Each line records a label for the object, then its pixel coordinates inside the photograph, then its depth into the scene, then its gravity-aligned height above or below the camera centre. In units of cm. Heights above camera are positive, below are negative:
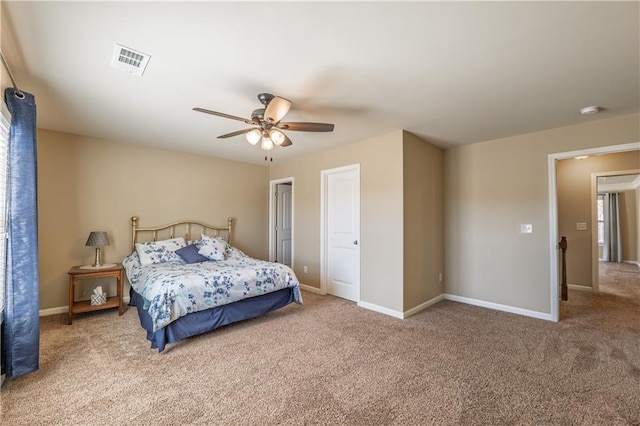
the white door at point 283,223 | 598 -9
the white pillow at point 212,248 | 429 -46
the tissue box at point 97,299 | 365 -106
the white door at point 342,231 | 432 -19
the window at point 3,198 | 211 +15
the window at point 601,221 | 841 -2
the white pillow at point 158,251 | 396 -47
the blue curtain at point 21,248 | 214 -23
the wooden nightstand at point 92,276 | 342 -84
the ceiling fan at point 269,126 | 246 +86
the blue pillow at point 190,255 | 414 -54
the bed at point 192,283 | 278 -72
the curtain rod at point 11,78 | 204 +112
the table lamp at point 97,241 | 373 -30
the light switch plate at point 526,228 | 383 -11
